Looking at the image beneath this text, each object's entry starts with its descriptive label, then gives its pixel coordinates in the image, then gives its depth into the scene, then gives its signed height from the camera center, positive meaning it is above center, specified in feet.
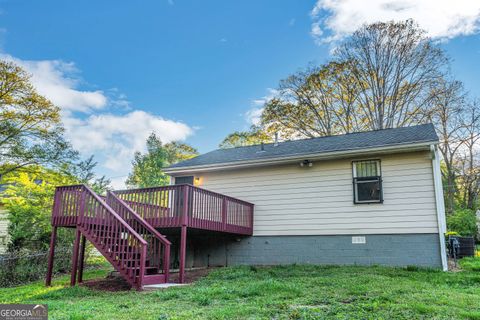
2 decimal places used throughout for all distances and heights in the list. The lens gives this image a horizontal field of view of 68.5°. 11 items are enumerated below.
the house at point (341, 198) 29.09 +3.19
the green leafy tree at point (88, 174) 43.76 +7.37
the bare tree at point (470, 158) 65.35 +14.74
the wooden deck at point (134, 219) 23.72 +0.98
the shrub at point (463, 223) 54.52 +1.88
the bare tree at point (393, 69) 67.00 +31.79
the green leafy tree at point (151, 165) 72.02 +13.83
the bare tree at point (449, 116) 65.31 +21.93
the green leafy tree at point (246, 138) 82.28 +23.18
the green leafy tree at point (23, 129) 50.52 +14.51
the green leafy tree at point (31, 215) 38.93 +1.76
